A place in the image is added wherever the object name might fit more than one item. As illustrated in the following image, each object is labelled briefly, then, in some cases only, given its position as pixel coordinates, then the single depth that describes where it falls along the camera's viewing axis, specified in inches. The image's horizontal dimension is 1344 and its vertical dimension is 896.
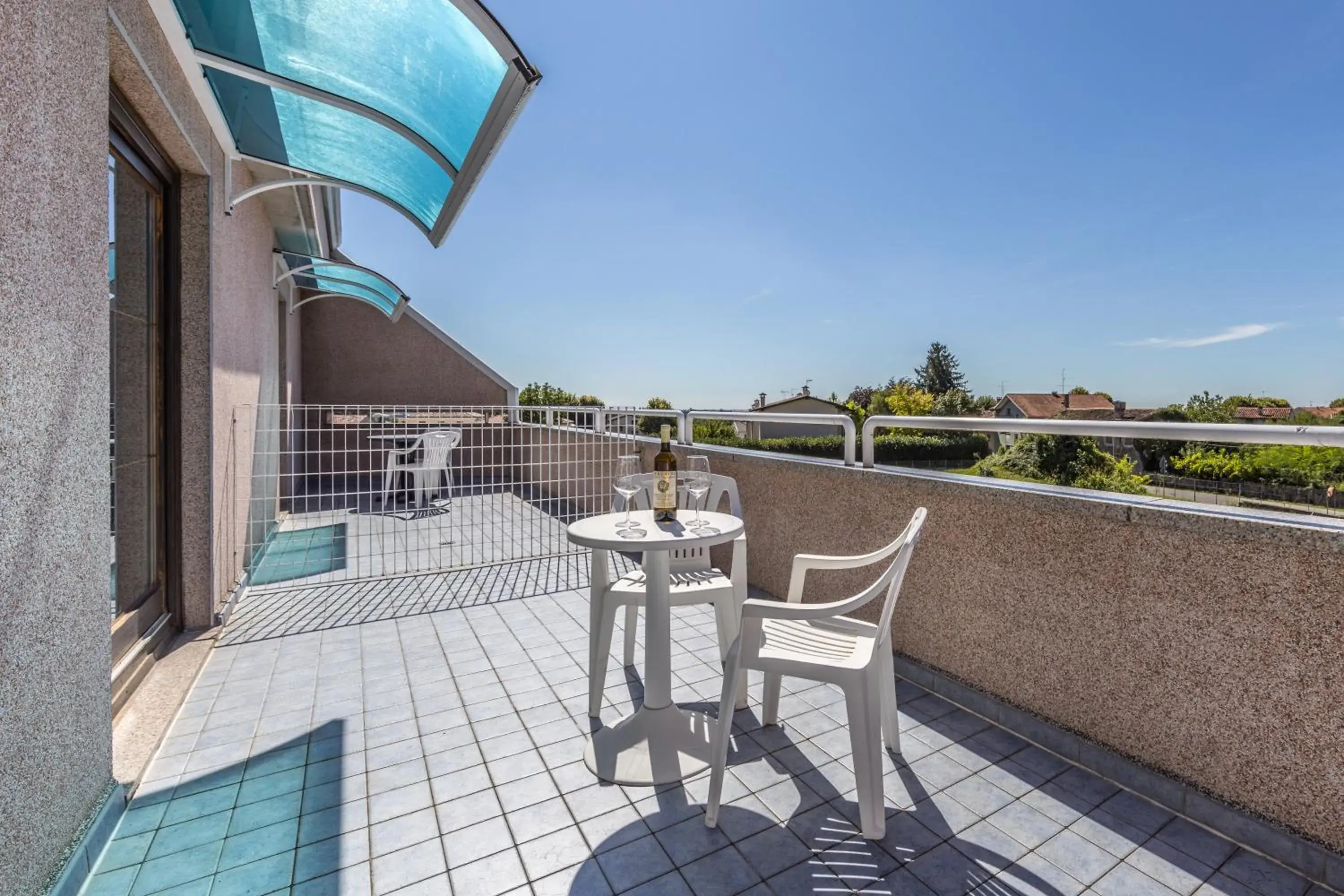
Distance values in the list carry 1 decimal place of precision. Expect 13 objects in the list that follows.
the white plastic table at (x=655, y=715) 81.0
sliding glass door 96.0
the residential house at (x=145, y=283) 51.4
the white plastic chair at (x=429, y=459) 256.1
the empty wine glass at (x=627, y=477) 104.5
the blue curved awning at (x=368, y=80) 99.0
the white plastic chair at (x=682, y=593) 96.0
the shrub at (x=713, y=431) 290.5
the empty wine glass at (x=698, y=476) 104.5
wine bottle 92.1
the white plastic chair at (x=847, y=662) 67.9
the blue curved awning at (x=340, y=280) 258.1
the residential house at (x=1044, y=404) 1828.2
